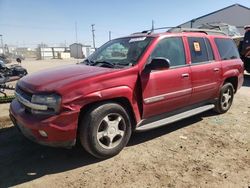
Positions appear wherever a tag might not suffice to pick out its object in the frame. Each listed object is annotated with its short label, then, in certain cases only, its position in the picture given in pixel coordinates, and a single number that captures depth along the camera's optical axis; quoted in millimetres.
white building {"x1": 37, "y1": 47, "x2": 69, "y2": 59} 41824
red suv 2367
